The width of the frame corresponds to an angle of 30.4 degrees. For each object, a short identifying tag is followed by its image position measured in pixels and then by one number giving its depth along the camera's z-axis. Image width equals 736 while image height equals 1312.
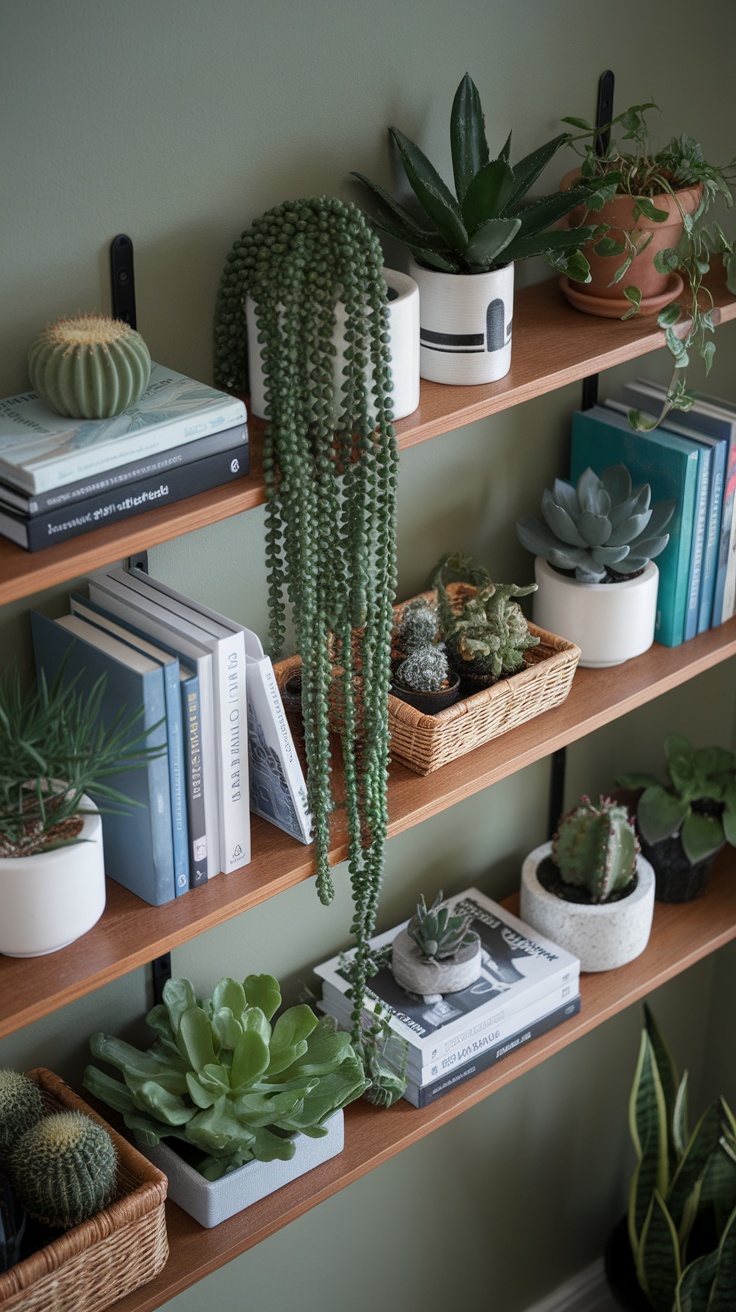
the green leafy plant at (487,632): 1.47
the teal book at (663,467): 1.62
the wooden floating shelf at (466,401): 1.03
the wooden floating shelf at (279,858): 1.19
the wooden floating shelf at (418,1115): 1.41
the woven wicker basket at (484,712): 1.41
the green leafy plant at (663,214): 1.40
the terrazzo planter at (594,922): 1.77
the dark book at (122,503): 1.03
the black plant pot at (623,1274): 2.13
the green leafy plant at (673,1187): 1.92
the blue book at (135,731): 1.18
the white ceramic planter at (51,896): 1.15
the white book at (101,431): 1.02
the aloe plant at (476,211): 1.26
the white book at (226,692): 1.22
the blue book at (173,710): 1.19
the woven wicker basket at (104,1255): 1.23
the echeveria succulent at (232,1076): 1.37
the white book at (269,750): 1.25
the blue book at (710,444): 1.64
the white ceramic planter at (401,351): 1.20
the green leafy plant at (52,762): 1.14
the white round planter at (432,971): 1.63
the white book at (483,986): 1.60
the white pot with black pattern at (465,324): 1.29
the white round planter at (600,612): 1.59
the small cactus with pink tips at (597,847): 1.74
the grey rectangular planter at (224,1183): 1.41
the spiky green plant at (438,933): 1.62
